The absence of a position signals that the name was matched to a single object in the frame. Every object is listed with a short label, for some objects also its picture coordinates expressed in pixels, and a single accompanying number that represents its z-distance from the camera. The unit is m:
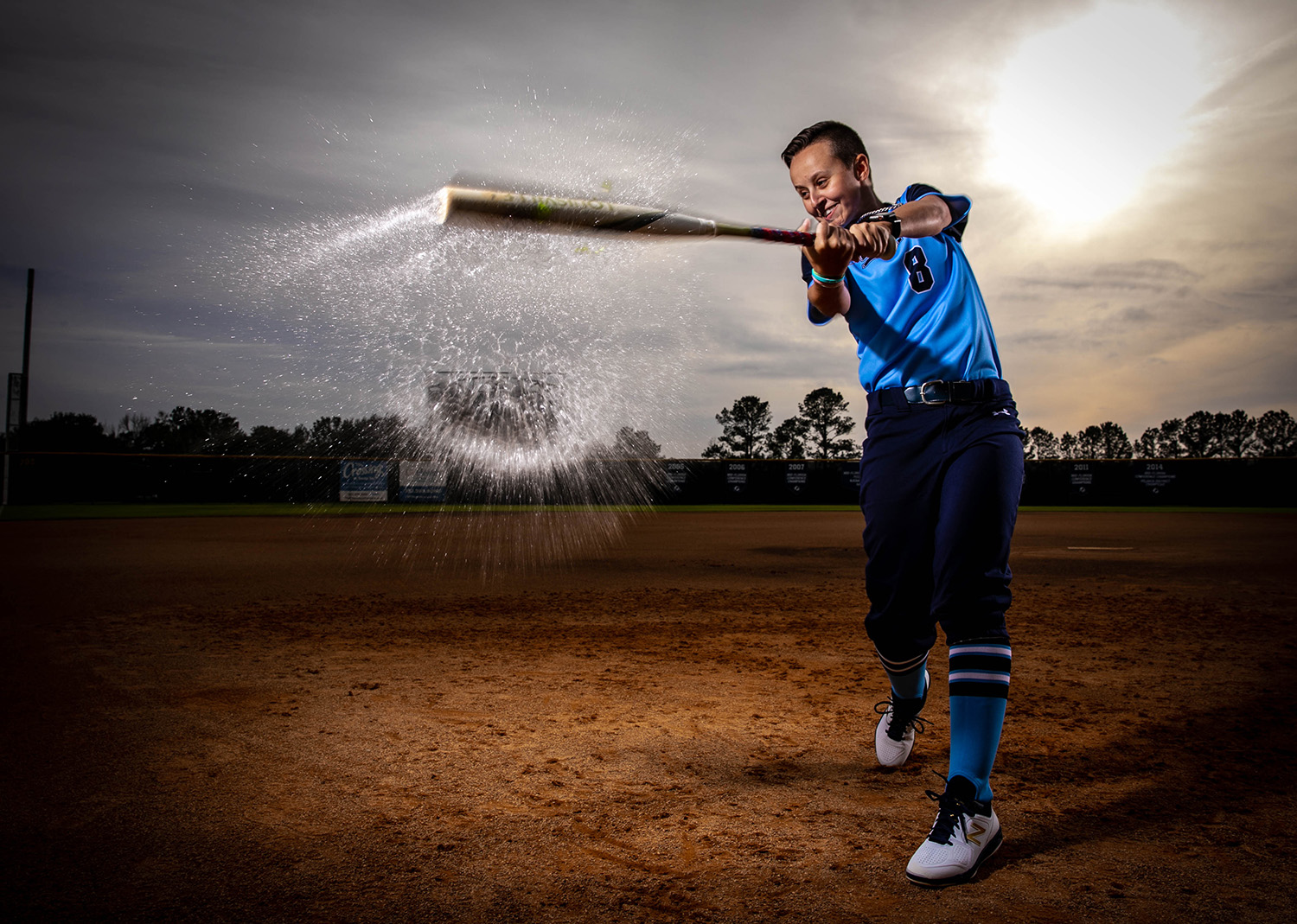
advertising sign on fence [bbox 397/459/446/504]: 26.66
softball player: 2.11
